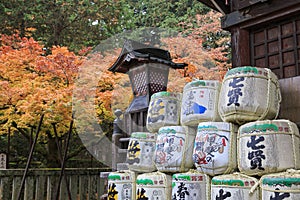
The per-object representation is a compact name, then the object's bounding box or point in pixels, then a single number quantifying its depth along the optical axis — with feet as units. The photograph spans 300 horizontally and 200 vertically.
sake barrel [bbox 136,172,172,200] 13.51
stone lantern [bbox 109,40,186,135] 18.92
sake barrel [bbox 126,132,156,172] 14.97
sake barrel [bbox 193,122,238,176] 11.73
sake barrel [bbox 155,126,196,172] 13.28
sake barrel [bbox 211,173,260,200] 10.78
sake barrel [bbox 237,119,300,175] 10.69
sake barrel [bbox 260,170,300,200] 9.82
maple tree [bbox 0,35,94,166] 30.81
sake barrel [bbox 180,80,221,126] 12.98
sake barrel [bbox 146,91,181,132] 14.64
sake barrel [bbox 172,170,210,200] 12.32
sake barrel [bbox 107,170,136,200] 14.83
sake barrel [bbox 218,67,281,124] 11.71
